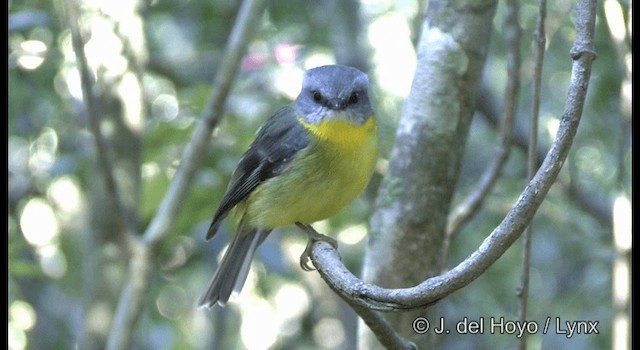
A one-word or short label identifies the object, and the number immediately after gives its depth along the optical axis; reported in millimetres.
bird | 6957
